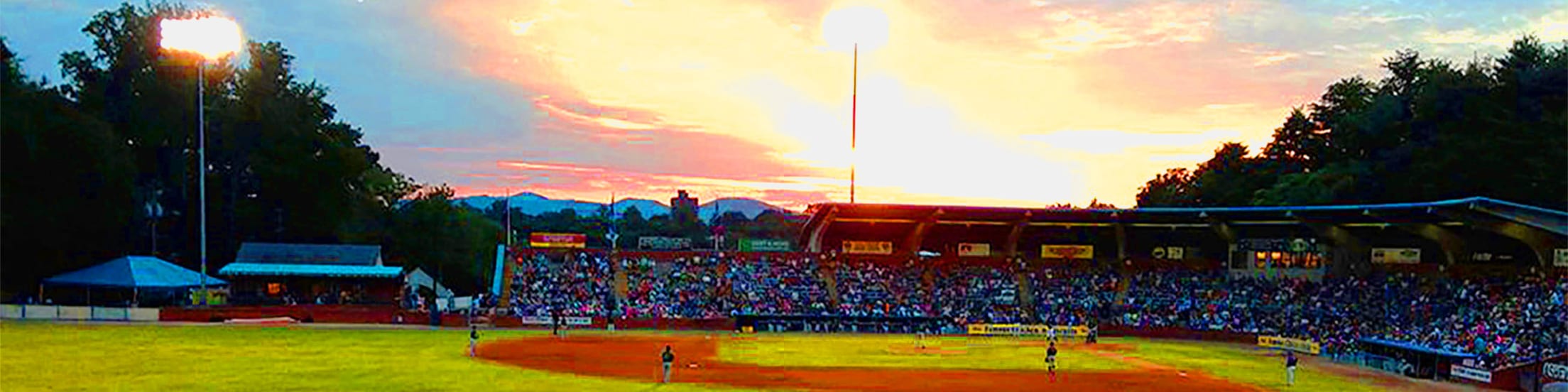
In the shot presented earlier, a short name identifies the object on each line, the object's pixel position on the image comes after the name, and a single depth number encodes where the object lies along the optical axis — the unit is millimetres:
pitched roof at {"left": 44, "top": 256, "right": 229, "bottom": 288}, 58625
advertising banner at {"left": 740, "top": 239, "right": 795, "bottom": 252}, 72750
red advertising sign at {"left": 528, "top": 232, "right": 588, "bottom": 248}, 70625
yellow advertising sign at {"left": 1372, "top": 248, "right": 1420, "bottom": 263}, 60844
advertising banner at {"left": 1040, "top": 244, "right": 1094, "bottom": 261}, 72812
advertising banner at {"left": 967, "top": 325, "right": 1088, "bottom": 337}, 61469
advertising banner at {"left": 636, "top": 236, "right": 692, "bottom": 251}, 73312
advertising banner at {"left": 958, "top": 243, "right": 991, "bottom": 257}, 72875
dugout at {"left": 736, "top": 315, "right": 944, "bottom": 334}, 61938
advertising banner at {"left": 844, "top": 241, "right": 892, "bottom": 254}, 72562
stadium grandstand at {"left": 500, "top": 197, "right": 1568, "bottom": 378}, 54031
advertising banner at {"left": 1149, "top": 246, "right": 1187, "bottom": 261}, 72812
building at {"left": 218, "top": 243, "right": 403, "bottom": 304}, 66938
